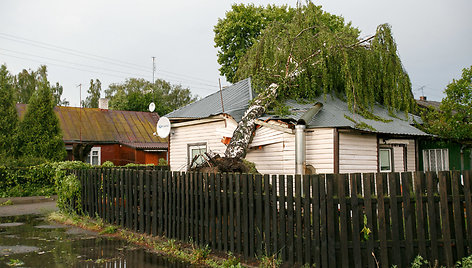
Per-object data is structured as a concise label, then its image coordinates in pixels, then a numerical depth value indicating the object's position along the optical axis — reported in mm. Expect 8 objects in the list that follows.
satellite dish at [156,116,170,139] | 15648
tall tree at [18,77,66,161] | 21172
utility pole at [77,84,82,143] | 24858
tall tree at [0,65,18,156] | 20281
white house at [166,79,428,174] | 10930
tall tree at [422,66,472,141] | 12203
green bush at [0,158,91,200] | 18047
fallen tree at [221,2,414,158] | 12516
